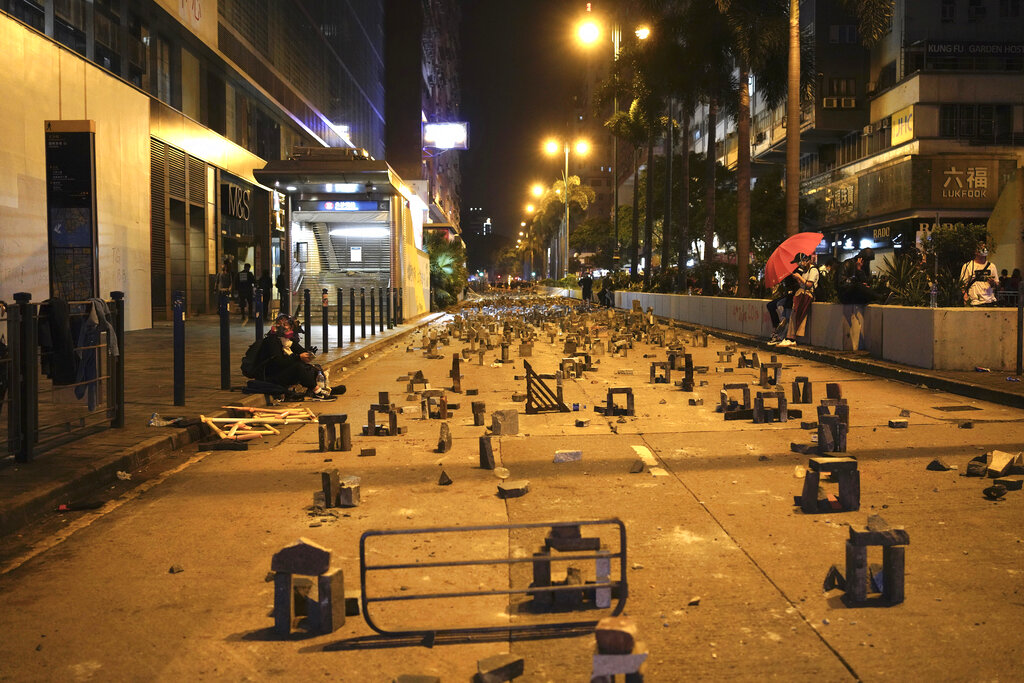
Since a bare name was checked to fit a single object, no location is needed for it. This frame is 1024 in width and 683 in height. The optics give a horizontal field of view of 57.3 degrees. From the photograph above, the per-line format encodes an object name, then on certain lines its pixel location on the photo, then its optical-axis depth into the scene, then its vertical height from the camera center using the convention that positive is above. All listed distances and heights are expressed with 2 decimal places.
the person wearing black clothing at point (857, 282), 15.91 +0.37
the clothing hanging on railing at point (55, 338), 7.49 -0.26
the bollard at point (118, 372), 8.38 -0.60
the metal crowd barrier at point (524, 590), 3.73 -1.29
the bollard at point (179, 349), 9.98 -0.47
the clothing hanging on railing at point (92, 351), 8.11 -0.38
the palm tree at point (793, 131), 22.97 +4.30
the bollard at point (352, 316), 19.42 -0.24
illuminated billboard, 78.31 +14.53
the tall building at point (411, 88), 71.94 +17.02
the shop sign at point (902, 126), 50.72 +9.79
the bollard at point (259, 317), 12.53 -0.16
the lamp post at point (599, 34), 38.12 +11.34
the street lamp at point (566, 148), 67.66 +11.75
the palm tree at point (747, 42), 29.62 +8.66
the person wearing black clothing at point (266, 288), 27.78 +0.52
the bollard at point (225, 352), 11.65 -0.59
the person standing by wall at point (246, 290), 27.94 +0.45
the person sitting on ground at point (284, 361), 11.30 -0.68
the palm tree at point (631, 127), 51.66 +10.01
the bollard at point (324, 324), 16.78 -0.36
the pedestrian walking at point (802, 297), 18.08 +0.13
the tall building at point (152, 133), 17.47 +4.47
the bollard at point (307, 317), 15.26 -0.20
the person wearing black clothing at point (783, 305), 19.00 -0.05
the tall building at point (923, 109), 49.44 +10.91
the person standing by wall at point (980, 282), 15.15 +0.35
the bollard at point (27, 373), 6.88 -0.50
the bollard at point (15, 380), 6.74 -0.54
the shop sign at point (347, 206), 27.87 +2.97
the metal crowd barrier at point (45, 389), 6.83 -0.69
